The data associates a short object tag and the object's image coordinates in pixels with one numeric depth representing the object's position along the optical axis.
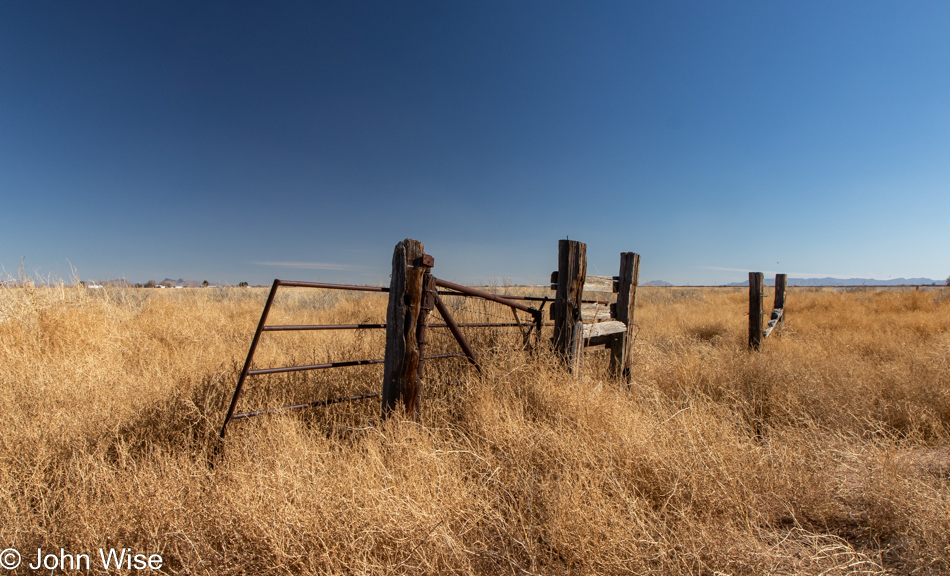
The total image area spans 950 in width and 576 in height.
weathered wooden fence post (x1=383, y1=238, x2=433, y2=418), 3.51
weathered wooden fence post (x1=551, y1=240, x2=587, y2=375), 4.89
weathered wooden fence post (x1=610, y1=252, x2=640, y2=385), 5.78
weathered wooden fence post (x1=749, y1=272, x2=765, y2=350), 8.21
